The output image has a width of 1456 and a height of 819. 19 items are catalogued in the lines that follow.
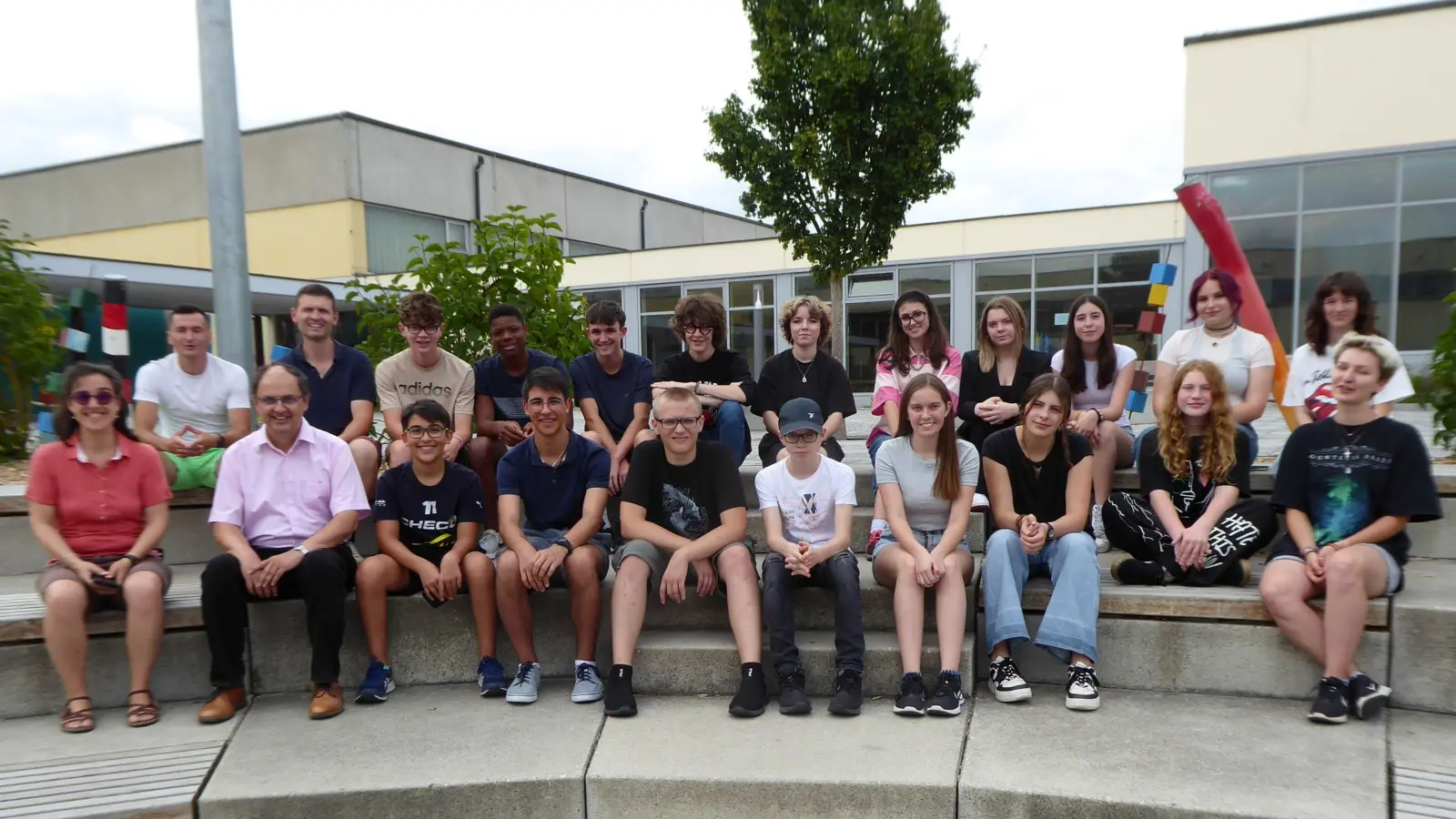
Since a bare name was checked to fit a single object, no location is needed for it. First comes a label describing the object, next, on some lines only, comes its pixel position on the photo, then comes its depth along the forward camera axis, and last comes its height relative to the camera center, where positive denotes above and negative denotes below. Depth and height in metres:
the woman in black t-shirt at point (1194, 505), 3.75 -0.64
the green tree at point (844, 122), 10.03 +2.85
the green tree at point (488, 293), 5.52 +0.48
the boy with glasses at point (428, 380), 4.67 -0.05
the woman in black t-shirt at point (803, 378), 4.80 -0.07
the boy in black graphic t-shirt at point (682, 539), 3.63 -0.75
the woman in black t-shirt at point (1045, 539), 3.48 -0.73
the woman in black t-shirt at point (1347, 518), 3.27 -0.63
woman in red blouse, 3.50 -0.64
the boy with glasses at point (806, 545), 3.56 -0.77
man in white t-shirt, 4.45 -0.15
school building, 13.27 +3.00
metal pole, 4.40 +1.06
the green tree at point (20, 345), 5.69 +0.21
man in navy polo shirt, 4.58 +0.00
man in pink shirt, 3.59 -0.68
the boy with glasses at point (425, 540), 3.79 -0.75
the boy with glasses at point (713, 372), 4.75 -0.03
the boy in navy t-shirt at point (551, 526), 3.76 -0.71
